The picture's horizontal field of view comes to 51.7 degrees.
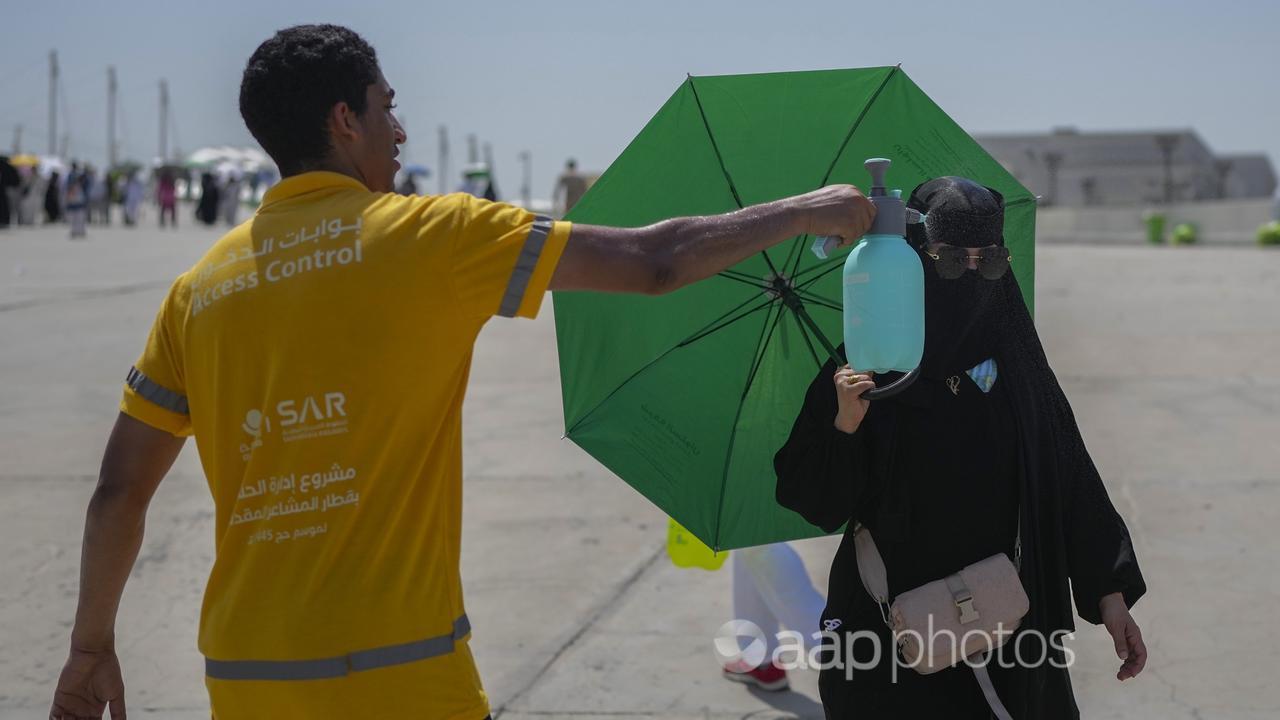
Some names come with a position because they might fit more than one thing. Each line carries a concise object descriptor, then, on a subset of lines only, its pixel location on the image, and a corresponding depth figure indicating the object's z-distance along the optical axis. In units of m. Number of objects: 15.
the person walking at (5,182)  30.80
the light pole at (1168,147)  56.44
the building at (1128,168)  56.22
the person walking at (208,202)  38.78
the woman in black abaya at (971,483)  2.75
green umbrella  3.06
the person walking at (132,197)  38.78
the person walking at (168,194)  38.12
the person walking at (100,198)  39.38
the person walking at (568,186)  27.16
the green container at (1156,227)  38.79
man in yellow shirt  2.07
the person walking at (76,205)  29.75
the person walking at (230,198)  39.38
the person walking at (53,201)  35.94
